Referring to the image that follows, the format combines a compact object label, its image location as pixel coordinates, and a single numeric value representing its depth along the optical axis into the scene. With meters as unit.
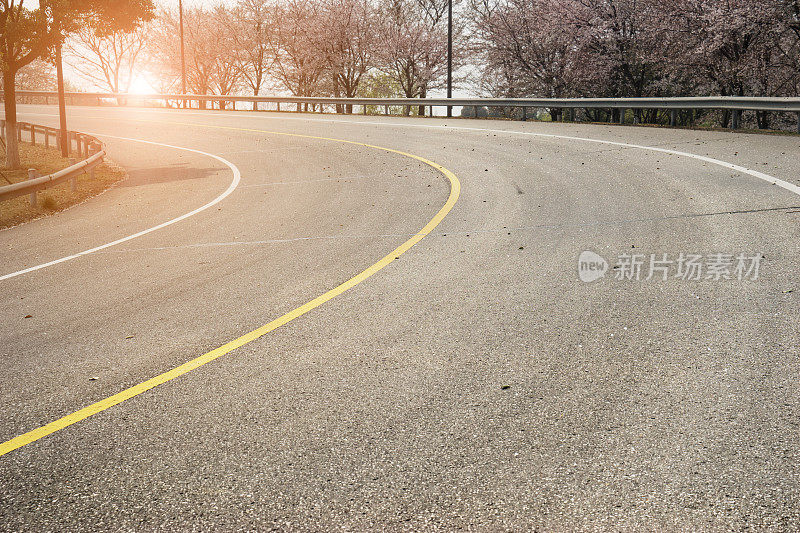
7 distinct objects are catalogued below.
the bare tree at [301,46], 58.08
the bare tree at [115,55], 81.62
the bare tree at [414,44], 53.53
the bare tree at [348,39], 55.72
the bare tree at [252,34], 64.31
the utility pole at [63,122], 23.27
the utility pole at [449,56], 34.61
